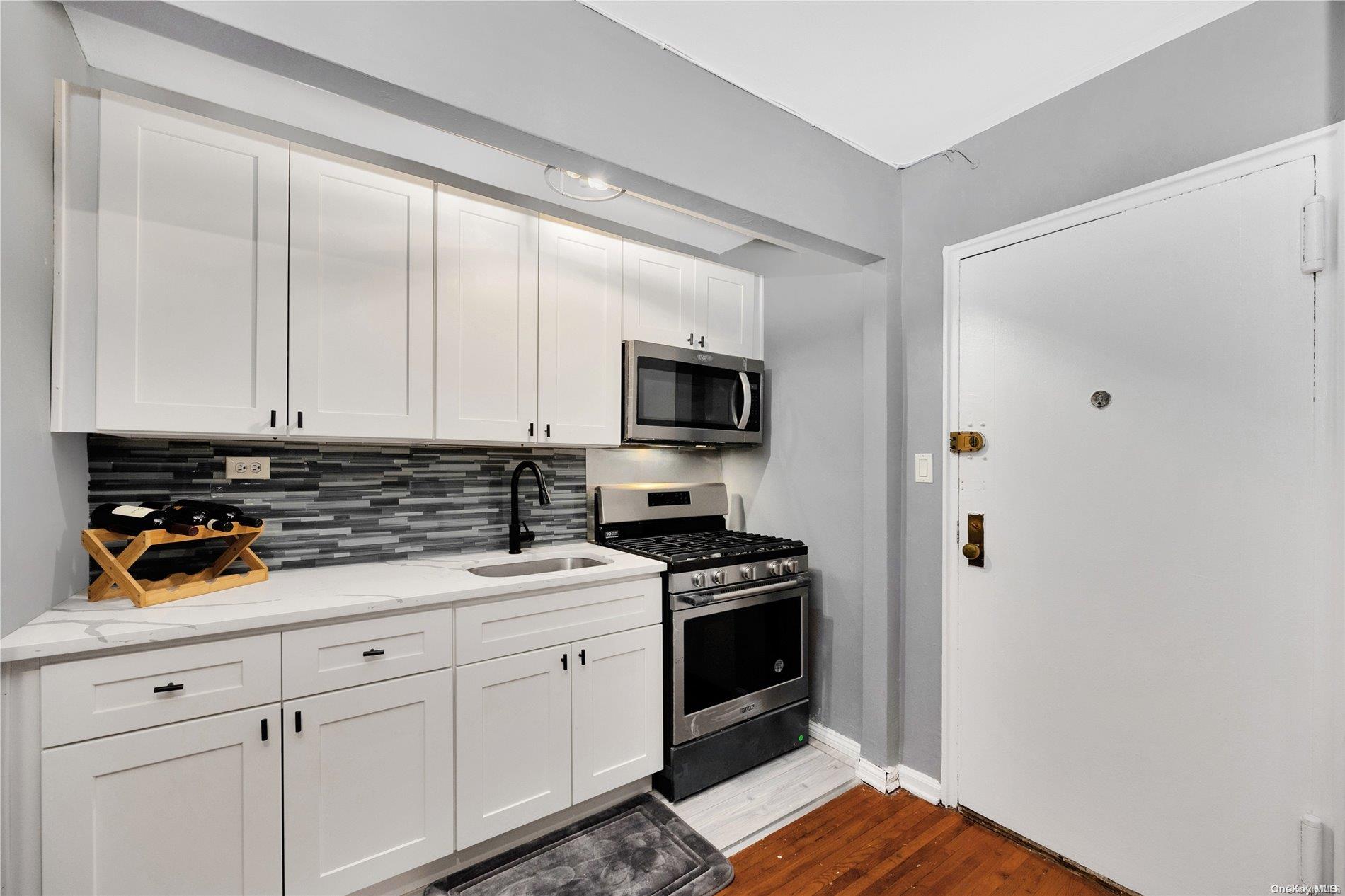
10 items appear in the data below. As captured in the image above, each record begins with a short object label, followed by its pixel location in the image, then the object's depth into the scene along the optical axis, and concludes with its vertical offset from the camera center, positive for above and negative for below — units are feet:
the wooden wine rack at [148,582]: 4.87 -1.12
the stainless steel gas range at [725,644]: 7.46 -2.68
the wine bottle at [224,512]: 5.46 -0.59
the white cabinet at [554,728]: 5.99 -3.16
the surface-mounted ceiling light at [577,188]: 7.24 +3.41
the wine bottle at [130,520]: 5.04 -0.61
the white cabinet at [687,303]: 8.69 +2.42
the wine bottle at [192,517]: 5.22 -0.60
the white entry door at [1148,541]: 4.90 -0.88
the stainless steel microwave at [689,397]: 8.57 +0.88
